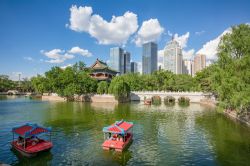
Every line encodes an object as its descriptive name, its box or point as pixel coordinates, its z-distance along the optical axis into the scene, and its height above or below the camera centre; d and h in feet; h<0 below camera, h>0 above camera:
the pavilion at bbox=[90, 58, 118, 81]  247.70 +24.02
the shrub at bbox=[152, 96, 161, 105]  246.84 -10.04
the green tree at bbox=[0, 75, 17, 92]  382.73 +12.07
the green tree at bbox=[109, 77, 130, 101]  200.21 +2.66
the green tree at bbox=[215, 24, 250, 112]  82.66 +10.31
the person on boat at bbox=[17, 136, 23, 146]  56.72 -14.60
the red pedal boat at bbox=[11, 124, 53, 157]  53.47 -14.70
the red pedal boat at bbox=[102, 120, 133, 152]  57.78 -14.65
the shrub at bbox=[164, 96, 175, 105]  240.98 -9.73
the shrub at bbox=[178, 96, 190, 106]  238.07 -9.64
